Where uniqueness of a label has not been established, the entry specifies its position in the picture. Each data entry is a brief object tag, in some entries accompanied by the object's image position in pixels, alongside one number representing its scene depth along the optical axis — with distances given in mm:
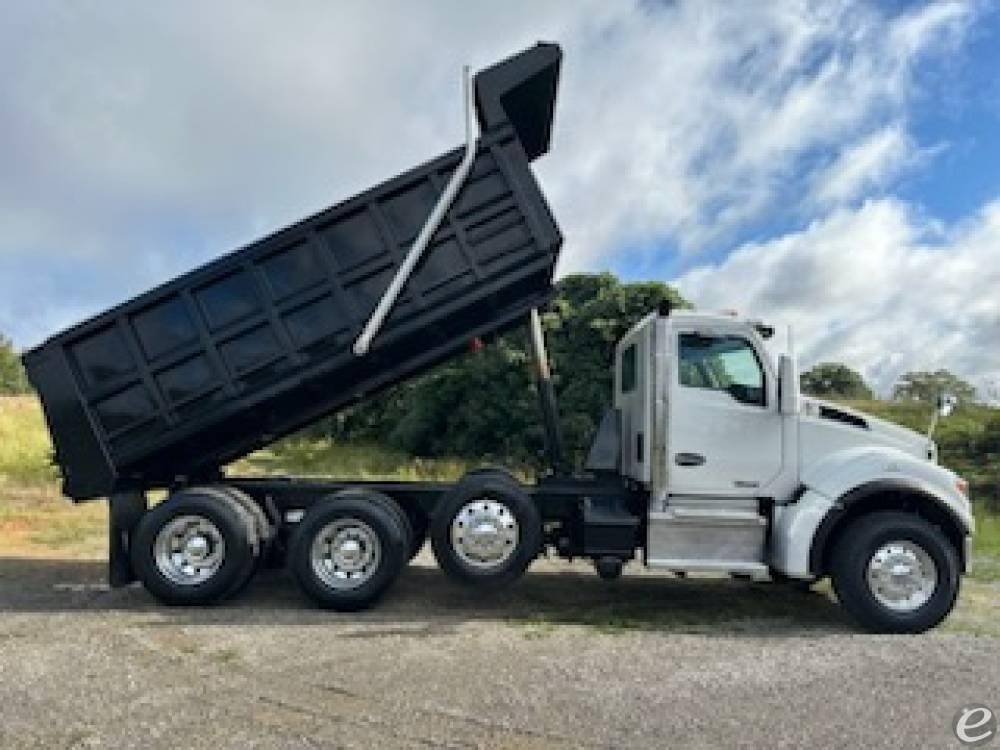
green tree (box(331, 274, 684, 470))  18125
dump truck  7285
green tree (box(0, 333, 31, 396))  49106
